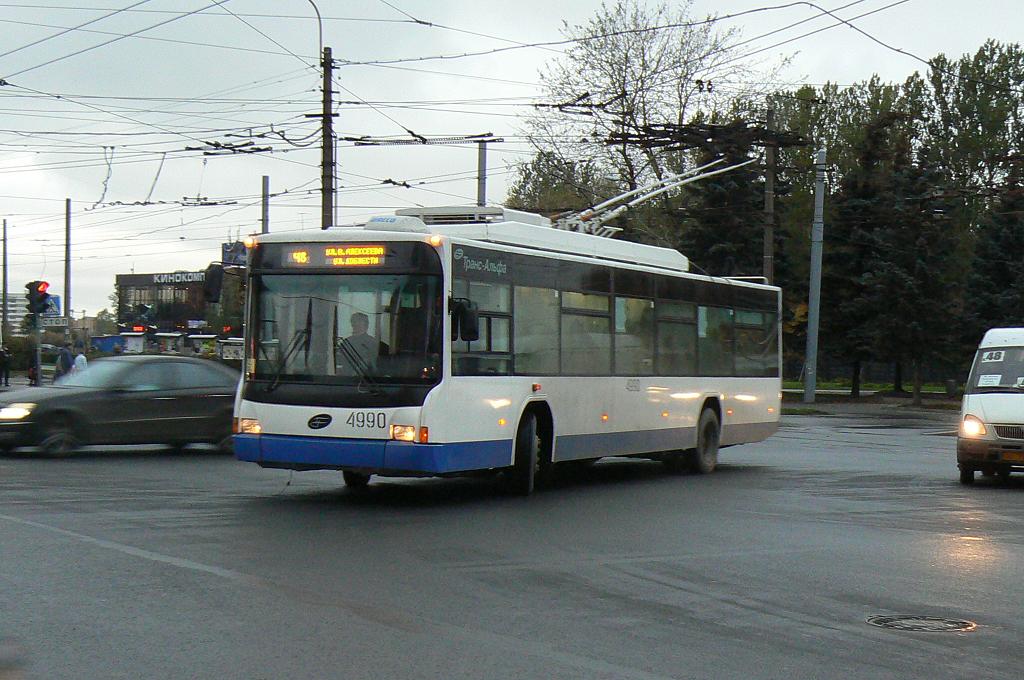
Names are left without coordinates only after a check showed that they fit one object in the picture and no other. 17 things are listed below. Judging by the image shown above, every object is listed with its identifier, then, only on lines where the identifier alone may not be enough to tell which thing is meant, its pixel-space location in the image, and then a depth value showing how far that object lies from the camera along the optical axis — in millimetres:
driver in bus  13562
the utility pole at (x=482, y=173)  37125
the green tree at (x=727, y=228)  52375
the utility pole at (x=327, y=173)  27719
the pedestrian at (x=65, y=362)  35625
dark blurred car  18656
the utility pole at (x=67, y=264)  53812
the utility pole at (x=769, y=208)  39312
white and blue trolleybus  13438
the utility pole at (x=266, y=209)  40700
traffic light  31578
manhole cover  7699
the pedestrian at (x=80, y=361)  38062
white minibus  17062
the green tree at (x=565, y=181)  51594
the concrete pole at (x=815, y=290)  44312
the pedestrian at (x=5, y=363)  45475
